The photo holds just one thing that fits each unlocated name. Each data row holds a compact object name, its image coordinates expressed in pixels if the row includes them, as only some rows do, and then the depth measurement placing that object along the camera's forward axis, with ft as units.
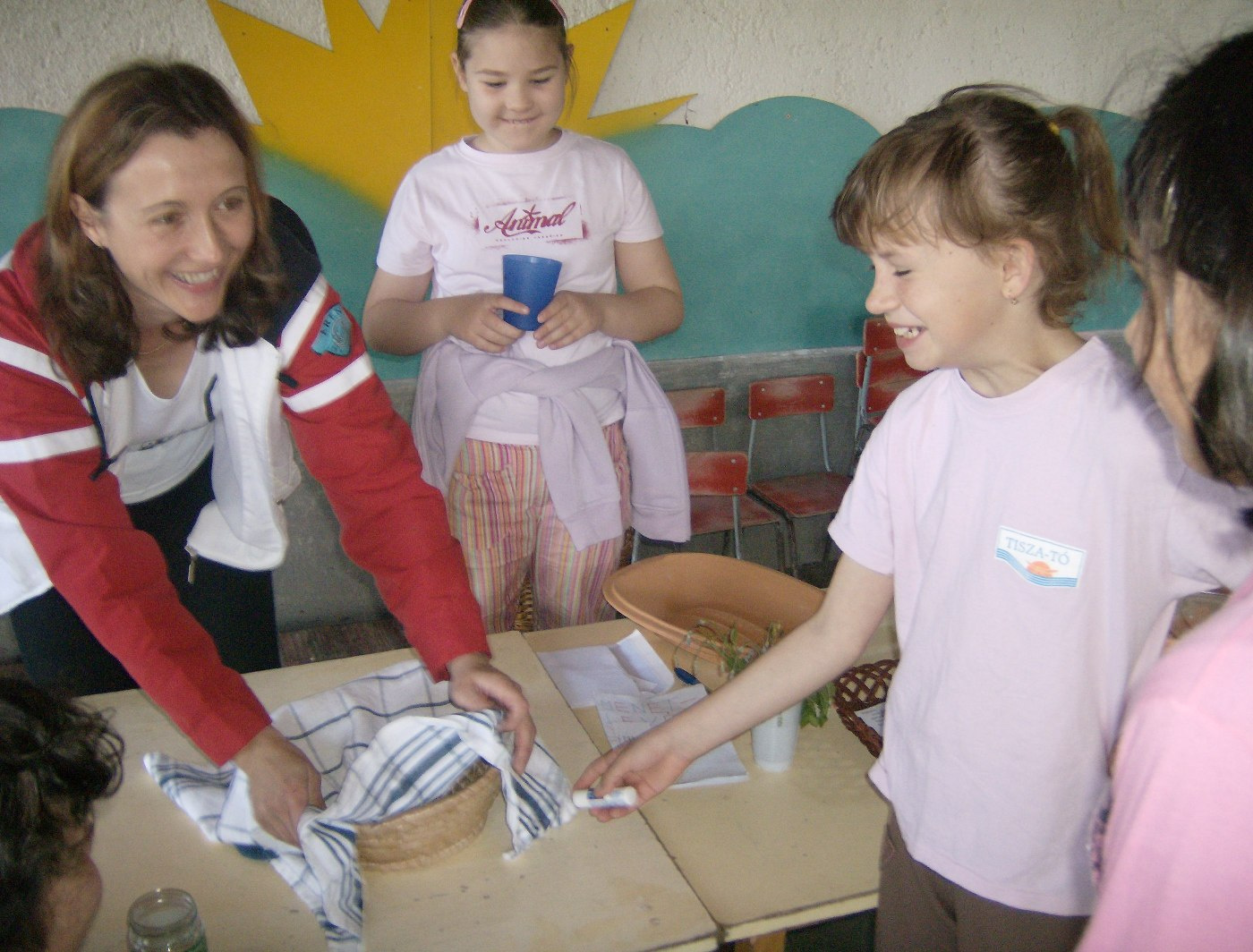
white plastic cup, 4.51
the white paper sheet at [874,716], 5.10
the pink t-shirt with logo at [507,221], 7.20
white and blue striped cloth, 3.55
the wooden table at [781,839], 3.82
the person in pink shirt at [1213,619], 1.69
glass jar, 3.14
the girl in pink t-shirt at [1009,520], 3.36
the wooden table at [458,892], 3.54
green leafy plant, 4.66
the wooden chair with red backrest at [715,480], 10.84
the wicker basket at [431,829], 3.67
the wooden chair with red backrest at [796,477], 11.48
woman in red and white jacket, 4.01
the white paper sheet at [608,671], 5.26
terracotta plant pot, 5.47
